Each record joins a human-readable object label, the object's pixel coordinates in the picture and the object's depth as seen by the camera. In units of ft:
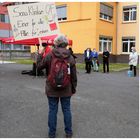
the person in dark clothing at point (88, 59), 33.17
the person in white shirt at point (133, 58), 30.43
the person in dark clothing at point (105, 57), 34.40
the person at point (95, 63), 35.69
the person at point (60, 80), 8.93
